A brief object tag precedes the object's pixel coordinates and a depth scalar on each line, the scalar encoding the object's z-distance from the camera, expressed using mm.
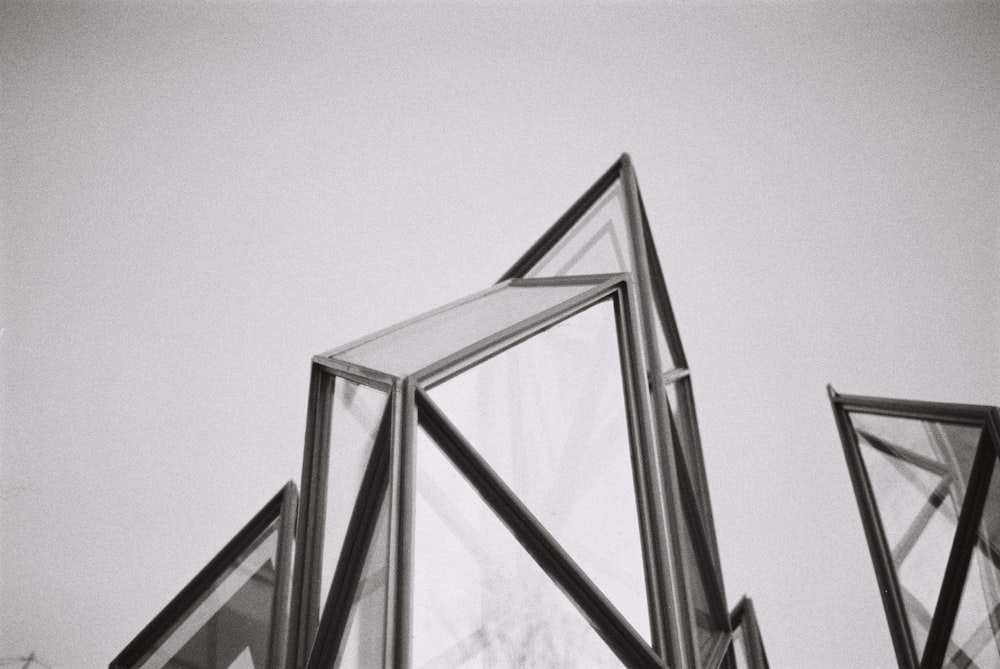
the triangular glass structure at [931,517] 3395
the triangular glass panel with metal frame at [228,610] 3680
